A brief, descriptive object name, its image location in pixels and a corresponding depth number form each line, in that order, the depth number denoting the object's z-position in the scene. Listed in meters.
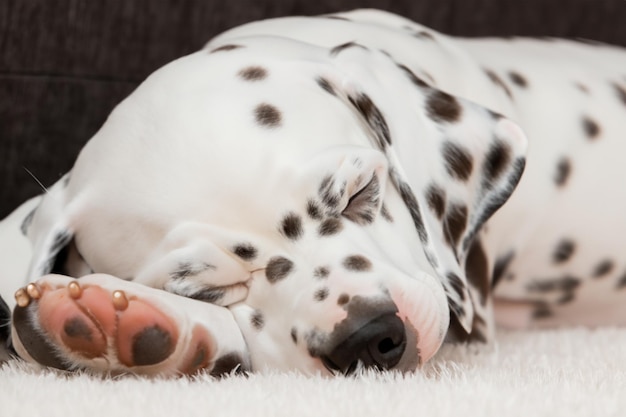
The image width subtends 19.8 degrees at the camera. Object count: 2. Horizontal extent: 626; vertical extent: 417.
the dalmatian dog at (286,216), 0.51
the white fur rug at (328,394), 0.46
